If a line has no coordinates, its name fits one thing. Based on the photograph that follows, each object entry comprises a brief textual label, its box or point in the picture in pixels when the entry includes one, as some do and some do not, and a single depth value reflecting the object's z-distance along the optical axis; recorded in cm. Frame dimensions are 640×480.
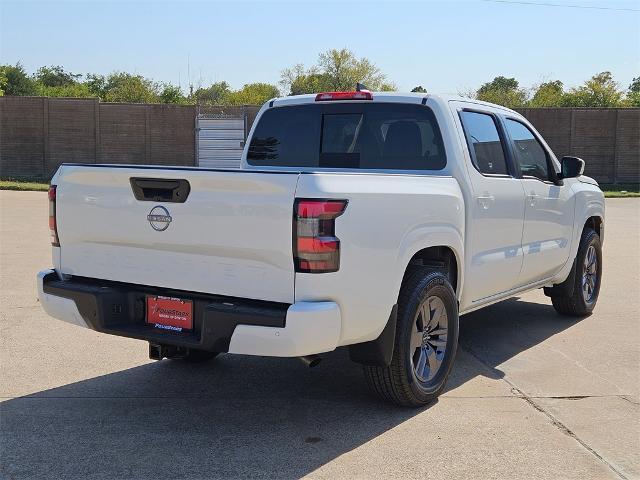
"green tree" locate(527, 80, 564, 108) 4934
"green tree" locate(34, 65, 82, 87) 7837
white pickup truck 411
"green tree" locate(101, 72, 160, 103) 4741
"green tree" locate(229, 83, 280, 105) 5126
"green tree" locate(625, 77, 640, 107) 4619
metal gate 2845
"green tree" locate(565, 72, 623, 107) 4616
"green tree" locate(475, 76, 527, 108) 4716
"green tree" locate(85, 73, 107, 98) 6594
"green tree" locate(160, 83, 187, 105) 3884
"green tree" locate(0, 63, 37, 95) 5412
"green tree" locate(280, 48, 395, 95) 5616
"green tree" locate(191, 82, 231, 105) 5925
